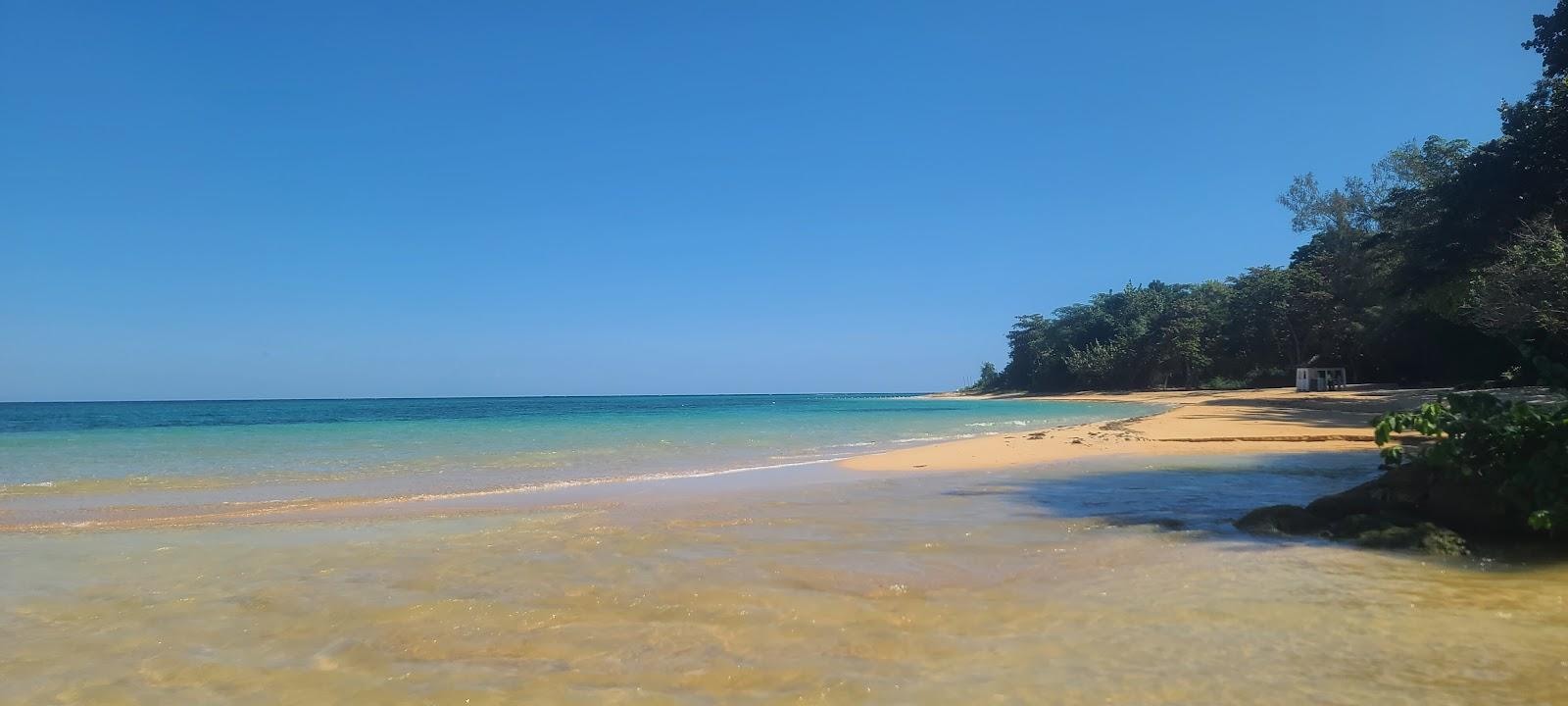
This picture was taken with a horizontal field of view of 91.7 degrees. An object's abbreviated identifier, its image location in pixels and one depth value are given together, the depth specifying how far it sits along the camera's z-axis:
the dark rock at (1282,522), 6.20
